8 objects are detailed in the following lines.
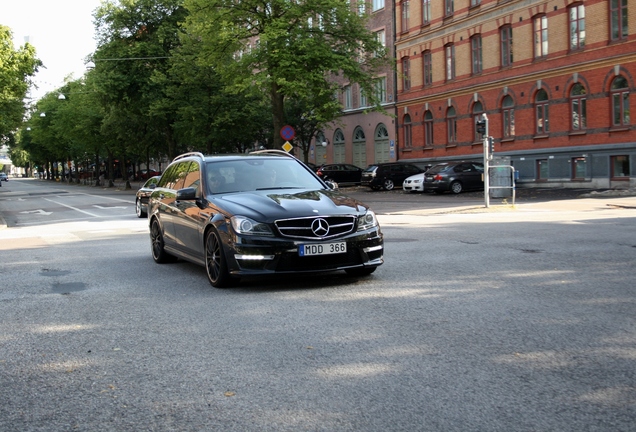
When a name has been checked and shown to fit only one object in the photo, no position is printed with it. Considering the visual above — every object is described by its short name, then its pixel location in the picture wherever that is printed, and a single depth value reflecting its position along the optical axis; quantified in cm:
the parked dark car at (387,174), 4191
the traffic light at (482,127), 2375
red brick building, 3195
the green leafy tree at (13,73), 4509
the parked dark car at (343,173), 4641
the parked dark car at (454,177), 3544
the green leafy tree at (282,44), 3403
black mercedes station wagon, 827
